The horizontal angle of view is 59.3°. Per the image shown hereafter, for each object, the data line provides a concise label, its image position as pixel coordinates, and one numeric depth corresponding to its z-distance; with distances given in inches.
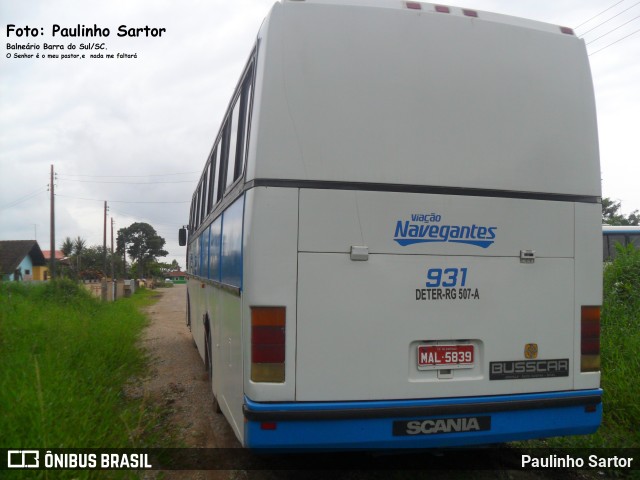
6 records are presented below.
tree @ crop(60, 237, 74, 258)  2844.5
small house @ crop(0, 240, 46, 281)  1961.1
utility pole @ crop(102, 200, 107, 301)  1626.7
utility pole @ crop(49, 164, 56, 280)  1325.3
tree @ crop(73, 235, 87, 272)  2563.5
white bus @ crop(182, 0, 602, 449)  139.7
